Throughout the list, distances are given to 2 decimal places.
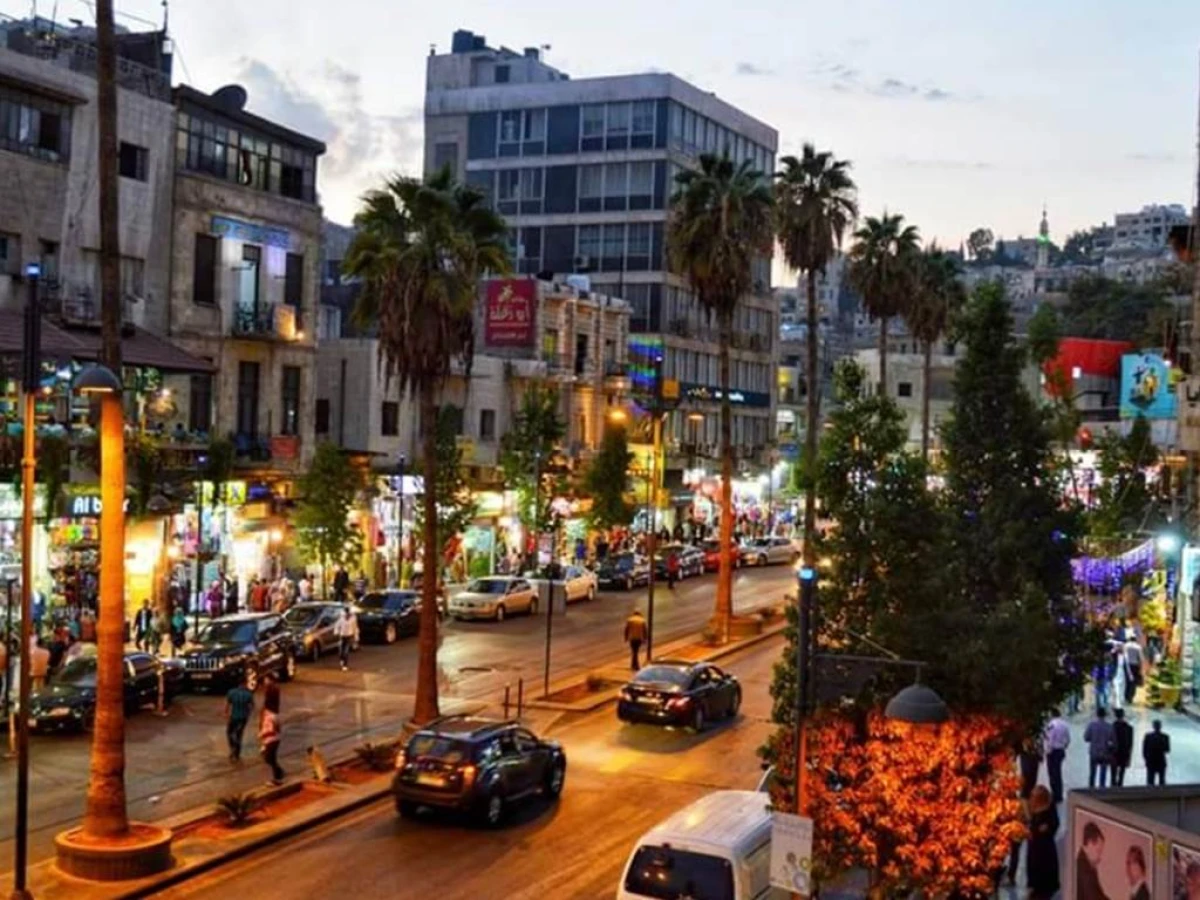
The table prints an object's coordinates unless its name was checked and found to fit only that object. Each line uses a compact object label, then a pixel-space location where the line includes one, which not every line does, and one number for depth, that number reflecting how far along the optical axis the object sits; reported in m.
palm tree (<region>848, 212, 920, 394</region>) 67.12
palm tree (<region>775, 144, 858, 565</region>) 51.25
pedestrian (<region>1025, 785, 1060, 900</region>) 19.22
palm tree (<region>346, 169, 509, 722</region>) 30.12
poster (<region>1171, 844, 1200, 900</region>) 11.76
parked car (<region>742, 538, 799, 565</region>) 75.19
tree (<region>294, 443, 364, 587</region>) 48.38
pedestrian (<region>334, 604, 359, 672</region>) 39.53
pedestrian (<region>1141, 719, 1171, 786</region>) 24.66
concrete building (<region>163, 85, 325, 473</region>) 47.03
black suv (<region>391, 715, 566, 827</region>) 23.06
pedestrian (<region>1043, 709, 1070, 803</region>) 24.05
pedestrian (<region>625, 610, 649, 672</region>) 39.41
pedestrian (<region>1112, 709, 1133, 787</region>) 25.03
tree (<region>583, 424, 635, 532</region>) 65.00
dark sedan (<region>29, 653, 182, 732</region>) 29.31
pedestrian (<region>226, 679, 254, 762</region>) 27.14
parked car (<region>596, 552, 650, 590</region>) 62.31
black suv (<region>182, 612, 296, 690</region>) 34.91
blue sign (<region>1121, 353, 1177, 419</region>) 54.28
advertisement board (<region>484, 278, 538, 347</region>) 63.88
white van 16.73
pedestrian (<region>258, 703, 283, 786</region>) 25.47
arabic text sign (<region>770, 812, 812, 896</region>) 14.42
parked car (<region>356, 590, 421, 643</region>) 44.09
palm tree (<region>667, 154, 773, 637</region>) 46.44
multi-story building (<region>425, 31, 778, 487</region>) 86.19
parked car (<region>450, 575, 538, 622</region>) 50.28
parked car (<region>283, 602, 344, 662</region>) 40.31
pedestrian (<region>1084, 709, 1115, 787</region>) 25.16
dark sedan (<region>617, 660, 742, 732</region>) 31.78
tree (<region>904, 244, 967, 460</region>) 73.44
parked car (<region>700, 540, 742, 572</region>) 71.00
